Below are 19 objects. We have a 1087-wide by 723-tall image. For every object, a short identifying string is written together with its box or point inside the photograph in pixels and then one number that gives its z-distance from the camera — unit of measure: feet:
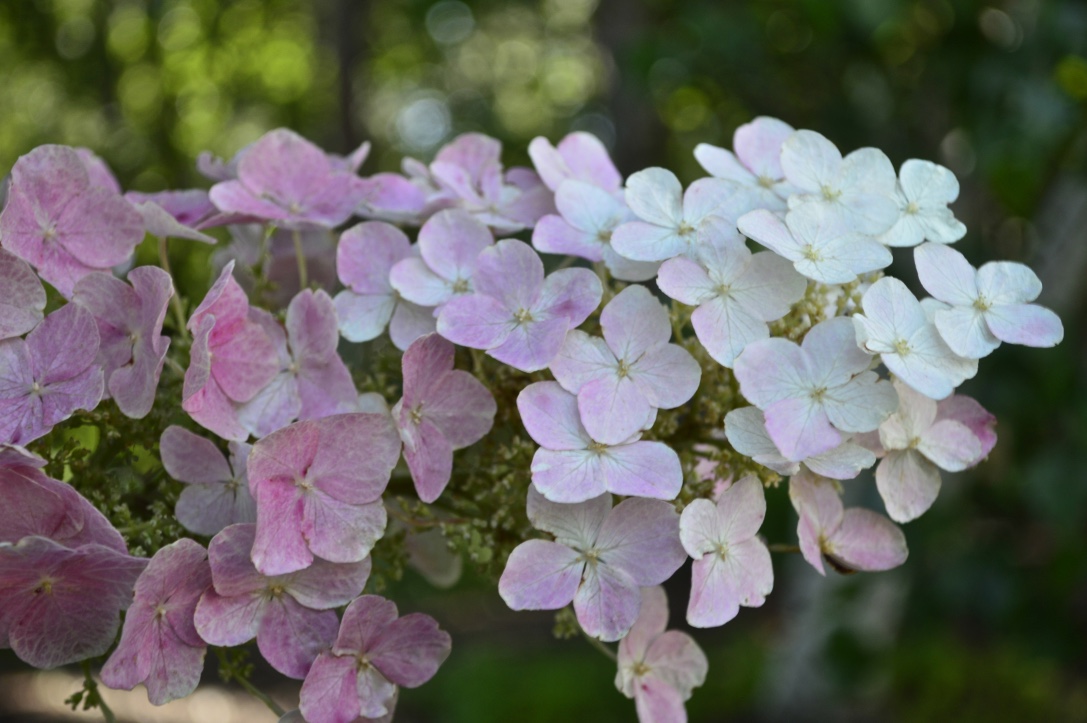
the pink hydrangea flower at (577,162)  1.66
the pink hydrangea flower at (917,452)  1.39
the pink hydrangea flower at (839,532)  1.43
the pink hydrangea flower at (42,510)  1.16
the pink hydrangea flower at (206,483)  1.34
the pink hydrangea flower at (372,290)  1.52
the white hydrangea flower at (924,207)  1.49
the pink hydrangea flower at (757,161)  1.55
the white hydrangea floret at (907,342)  1.25
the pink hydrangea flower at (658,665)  1.47
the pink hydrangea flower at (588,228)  1.44
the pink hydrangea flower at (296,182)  1.64
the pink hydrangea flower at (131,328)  1.26
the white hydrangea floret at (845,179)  1.45
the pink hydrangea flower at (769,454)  1.25
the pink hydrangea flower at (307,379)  1.41
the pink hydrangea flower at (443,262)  1.49
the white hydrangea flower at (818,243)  1.29
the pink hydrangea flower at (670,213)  1.37
